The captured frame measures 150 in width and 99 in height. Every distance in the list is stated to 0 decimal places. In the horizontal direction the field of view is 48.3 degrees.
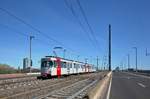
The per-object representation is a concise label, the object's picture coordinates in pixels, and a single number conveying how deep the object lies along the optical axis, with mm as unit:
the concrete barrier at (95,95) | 7281
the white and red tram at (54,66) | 24925
